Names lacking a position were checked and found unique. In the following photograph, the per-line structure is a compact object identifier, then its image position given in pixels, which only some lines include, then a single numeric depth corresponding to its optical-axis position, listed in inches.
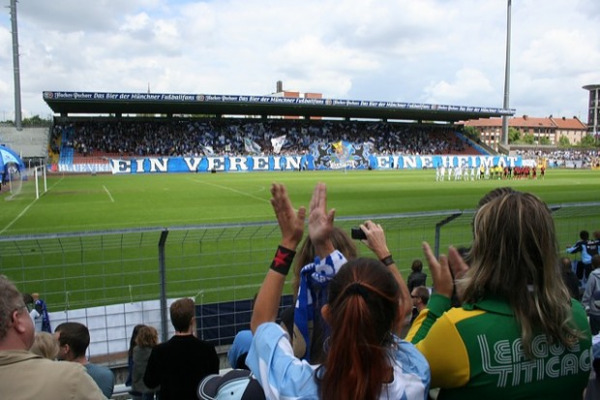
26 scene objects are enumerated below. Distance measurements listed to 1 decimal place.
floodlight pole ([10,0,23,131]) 1589.6
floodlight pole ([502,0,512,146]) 2158.2
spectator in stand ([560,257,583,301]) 217.6
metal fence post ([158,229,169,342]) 202.2
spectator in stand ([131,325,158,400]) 156.8
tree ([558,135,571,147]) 5152.1
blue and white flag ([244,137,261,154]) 2165.4
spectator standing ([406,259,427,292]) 231.9
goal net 941.8
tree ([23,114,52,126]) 1939.0
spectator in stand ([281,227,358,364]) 86.9
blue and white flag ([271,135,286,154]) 2182.6
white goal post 914.1
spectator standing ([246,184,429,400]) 65.4
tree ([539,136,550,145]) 5423.2
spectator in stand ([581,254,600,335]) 191.5
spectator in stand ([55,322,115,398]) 129.3
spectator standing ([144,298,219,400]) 132.2
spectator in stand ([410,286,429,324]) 181.6
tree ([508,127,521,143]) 5059.1
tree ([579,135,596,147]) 4645.2
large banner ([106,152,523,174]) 1791.3
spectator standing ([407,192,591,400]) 74.6
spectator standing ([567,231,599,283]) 300.6
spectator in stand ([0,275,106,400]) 77.5
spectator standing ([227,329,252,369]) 121.0
